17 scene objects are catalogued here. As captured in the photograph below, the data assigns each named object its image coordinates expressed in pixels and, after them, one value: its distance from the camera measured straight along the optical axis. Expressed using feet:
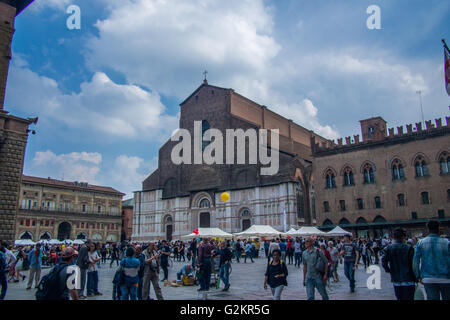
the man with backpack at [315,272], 22.77
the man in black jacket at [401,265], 18.63
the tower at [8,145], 66.72
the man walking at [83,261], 33.50
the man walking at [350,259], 33.81
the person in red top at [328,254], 37.73
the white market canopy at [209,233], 94.12
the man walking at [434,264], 17.21
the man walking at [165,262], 44.14
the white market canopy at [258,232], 93.25
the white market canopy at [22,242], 117.47
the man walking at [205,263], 34.09
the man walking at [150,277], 27.89
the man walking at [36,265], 40.34
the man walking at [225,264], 37.24
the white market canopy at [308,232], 87.57
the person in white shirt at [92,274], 34.30
